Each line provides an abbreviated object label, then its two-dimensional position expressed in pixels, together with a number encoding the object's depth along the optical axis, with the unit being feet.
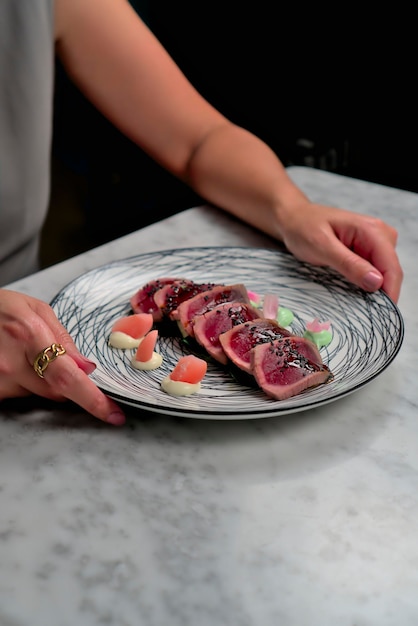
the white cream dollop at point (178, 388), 3.59
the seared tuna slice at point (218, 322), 3.89
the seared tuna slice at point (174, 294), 4.23
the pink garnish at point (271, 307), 4.31
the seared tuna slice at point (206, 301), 4.09
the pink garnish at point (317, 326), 4.07
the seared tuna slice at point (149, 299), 4.29
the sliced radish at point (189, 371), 3.63
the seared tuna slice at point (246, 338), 3.76
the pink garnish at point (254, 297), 4.52
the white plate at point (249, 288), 3.44
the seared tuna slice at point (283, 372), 3.53
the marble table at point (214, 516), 2.62
